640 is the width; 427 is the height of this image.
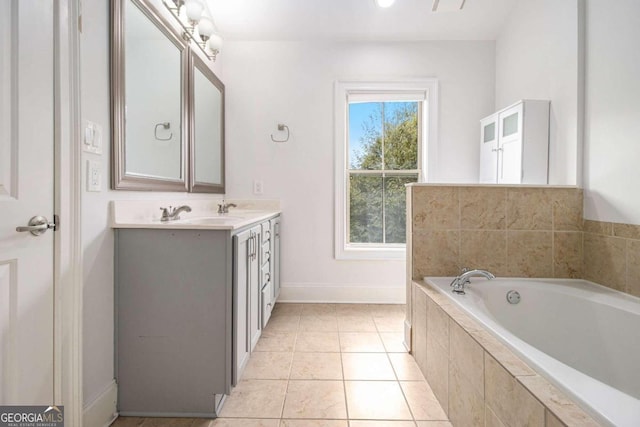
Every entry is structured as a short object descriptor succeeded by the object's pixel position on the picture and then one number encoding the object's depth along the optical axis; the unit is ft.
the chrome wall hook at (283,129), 10.36
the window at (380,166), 10.84
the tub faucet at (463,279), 5.98
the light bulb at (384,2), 8.83
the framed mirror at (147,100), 5.03
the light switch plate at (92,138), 4.37
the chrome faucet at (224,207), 9.37
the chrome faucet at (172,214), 5.89
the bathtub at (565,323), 4.40
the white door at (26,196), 3.37
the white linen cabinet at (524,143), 7.95
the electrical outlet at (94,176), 4.45
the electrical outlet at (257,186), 10.47
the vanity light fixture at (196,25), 6.78
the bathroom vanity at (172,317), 4.97
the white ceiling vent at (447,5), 9.05
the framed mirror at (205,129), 7.89
